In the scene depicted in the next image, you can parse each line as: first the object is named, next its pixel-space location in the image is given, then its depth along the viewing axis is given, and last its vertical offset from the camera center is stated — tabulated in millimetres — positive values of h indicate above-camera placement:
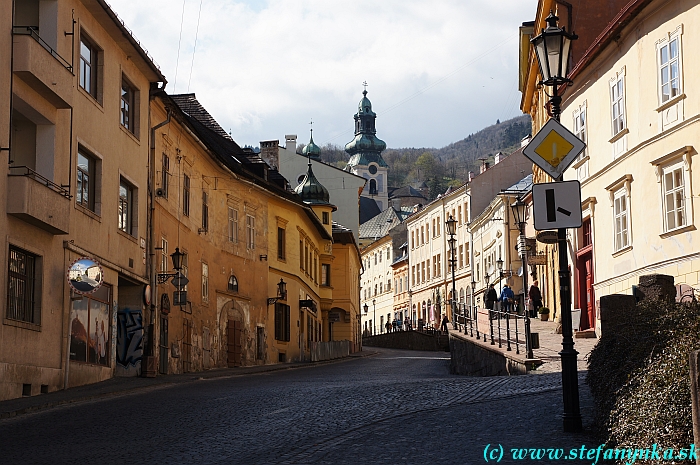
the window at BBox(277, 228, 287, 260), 47312 +4970
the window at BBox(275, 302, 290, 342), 46219 +1370
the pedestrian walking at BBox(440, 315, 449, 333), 64481 +1561
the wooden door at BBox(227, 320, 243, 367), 39503 +372
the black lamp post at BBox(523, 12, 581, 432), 11516 +1325
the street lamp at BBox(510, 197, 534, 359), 32625 +4068
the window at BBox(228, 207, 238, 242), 40594 +5085
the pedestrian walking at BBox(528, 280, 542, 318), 43375 +2106
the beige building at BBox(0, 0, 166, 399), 20625 +3866
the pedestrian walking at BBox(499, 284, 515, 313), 45941 +2271
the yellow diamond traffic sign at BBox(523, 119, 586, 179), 12438 +2419
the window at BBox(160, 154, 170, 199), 31770 +5566
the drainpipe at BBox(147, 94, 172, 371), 30031 +3377
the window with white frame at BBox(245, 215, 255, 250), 42781 +5068
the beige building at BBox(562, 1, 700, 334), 26328 +5630
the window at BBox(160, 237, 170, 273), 31422 +2992
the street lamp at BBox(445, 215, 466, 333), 44281 +5175
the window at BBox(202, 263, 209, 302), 36781 +2536
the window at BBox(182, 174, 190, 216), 34594 +5363
